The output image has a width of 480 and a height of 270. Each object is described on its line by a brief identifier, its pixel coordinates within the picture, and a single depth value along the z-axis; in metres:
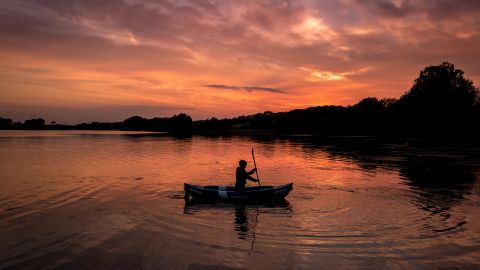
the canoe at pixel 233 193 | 21.17
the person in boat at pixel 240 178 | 21.83
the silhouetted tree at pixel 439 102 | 99.25
